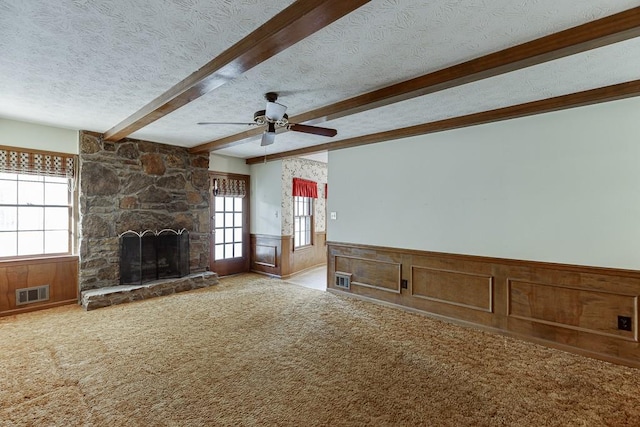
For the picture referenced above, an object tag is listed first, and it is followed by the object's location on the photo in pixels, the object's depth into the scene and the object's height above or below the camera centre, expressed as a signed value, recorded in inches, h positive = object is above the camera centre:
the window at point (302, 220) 273.6 -5.7
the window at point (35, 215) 165.5 -1.5
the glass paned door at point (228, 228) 251.4 -12.0
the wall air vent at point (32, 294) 165.2 -44.4
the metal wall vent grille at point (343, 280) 201.0 -43.3
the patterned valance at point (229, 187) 250.4 +21.7
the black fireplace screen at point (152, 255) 195.8 -28.1
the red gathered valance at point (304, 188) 262.7 +22.8
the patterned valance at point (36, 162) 162.1 +27.4
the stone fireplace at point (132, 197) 183.5 +10.3
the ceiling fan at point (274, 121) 119.6 +37.8
